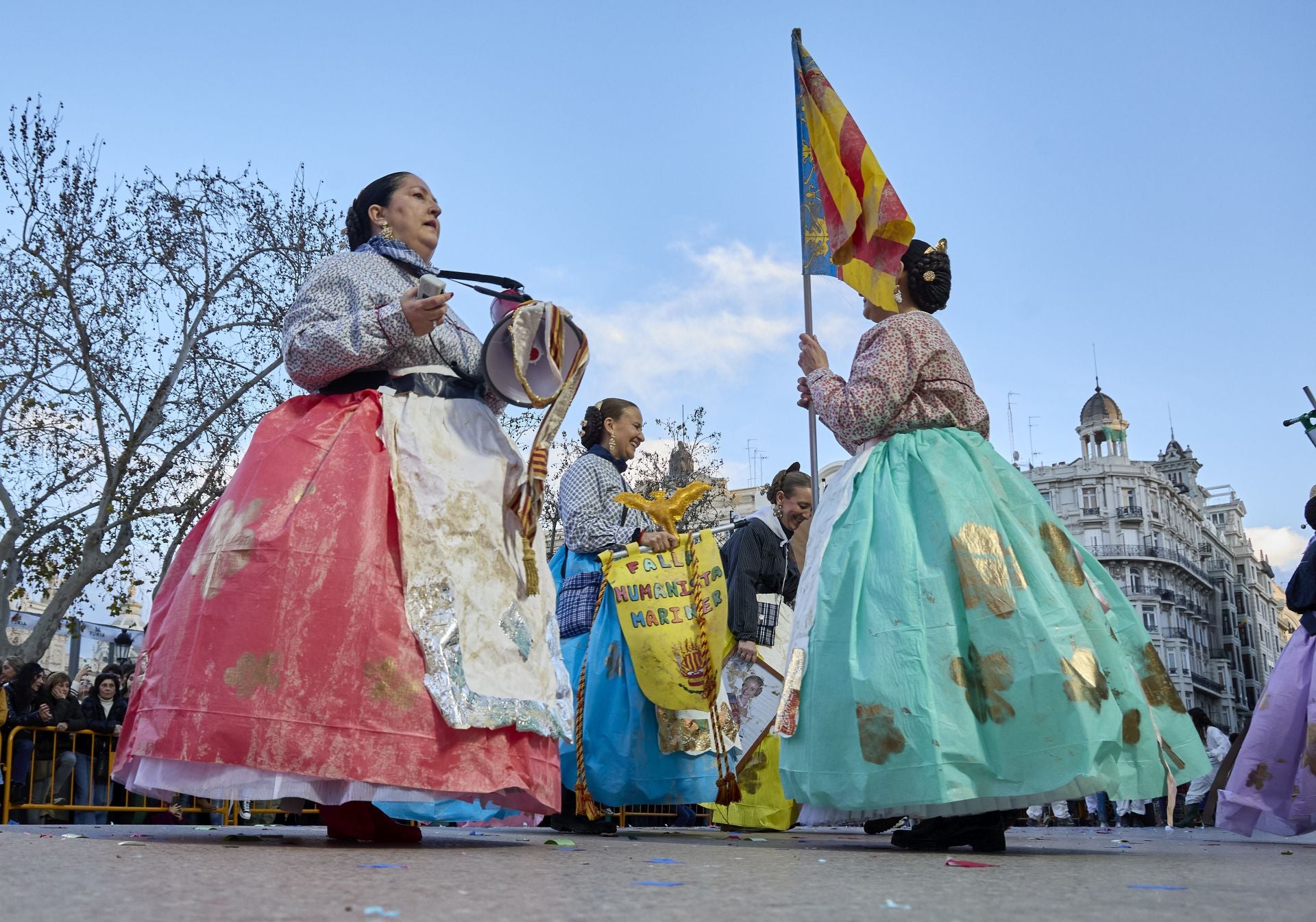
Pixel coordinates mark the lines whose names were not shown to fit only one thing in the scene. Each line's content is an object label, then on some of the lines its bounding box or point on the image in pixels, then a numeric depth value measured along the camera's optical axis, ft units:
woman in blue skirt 18.08
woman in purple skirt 18.49
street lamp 51.26
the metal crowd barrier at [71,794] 26.13
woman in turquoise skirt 11.88
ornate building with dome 222.89
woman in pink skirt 10.66
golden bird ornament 18.83
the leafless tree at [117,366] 56.08
